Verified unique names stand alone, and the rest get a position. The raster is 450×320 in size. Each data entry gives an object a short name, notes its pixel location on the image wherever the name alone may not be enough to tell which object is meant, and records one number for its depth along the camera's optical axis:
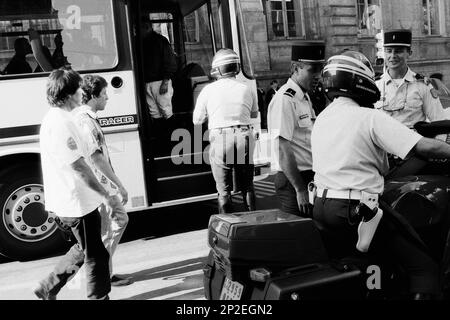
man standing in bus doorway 7.63
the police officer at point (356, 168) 2.83
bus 5.88
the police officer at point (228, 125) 5.54
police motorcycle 2.67
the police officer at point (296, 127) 4.04
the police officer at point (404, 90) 4.72
